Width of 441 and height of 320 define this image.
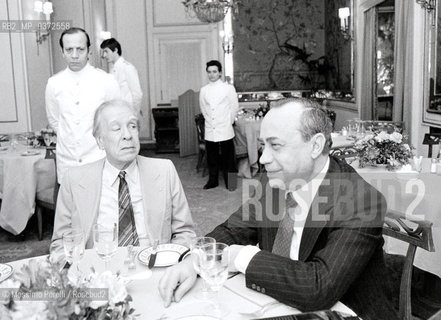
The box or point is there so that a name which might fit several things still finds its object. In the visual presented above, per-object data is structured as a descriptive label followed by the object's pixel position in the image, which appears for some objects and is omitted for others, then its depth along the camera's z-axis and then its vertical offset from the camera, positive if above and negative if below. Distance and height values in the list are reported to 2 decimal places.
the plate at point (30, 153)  4.81 -0.52
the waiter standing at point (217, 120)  7.02 -0.40
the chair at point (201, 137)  7.77 -0.70
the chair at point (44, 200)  4.73 -0.97
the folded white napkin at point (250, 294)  1.44 -0.61
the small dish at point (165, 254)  1.74 -0.58
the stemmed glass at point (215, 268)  1.36 -0.48
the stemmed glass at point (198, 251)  1.39 -0.45
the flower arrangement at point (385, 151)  3.63 -0.47
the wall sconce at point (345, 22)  8.48 +1.15
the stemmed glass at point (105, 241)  1.55 -0.45
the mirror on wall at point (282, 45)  10.55 +0.95
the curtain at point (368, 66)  8.06 +0.34
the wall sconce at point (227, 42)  10.26 +1.03
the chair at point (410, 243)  1.93 -0.62
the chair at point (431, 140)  4.59 -0.52
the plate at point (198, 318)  1.31 -0.59
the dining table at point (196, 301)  1.37 -0.60
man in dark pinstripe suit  1.47 -0.47
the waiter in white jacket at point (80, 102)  3.73 -0.04
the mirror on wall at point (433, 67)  5.54 +0.20
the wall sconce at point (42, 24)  7.46 +1.16
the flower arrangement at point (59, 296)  0.89 -0.37
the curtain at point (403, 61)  6.26 +0.32
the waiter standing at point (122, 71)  7.36 +0.37
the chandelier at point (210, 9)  7.95 +1.34
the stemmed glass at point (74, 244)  1.51 -0.45
